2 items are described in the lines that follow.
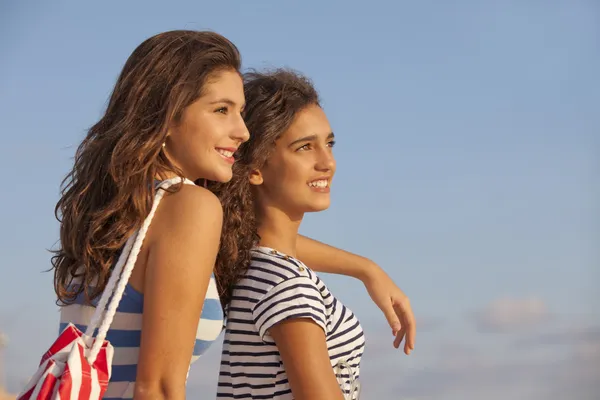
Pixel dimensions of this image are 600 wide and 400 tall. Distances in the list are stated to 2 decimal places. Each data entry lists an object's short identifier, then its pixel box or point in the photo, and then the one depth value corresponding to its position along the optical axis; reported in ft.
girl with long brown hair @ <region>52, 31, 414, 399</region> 9.52
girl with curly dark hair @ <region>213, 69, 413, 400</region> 11.59
